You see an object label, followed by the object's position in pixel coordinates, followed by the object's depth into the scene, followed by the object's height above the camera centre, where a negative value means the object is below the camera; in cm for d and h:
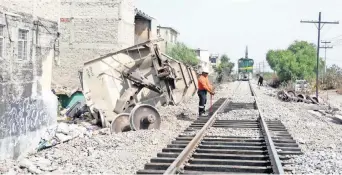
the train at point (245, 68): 7325 +144
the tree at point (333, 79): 4892 -8
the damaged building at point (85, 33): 2783 +256
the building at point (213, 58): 13465 +532
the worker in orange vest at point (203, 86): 1582 -35
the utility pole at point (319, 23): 3574 +439
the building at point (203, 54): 10920 +561
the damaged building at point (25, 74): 983 -2
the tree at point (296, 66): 6141 +164
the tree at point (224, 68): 7061 +155
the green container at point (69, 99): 2075 -114
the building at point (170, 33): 6724 +658
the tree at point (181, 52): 5665 +314
